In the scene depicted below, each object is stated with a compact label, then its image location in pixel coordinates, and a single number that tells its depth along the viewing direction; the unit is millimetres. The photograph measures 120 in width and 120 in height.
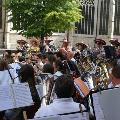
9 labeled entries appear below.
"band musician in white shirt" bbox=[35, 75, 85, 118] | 4391
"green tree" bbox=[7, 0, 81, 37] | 22953
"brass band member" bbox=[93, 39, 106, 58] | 16947
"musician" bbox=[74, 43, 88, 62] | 16369
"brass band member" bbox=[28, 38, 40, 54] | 15888
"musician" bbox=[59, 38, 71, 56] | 14000
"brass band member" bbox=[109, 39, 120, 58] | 16675
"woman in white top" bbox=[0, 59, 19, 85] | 6438
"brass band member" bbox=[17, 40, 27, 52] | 18962
